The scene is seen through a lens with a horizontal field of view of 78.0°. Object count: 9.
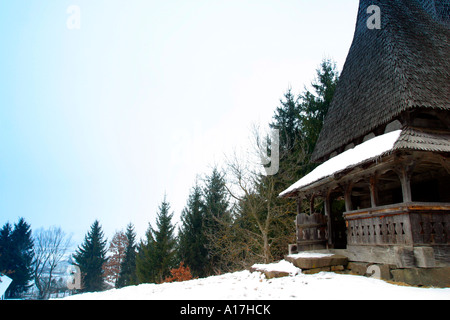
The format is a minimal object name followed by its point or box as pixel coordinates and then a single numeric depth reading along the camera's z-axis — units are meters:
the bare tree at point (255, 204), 16.81
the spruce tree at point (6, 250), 33.65
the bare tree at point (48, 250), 32.12
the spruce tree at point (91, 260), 35.56
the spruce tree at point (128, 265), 37.69
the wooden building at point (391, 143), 6.11
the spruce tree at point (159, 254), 24.55
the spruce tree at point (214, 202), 24.19
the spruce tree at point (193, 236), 24.92
